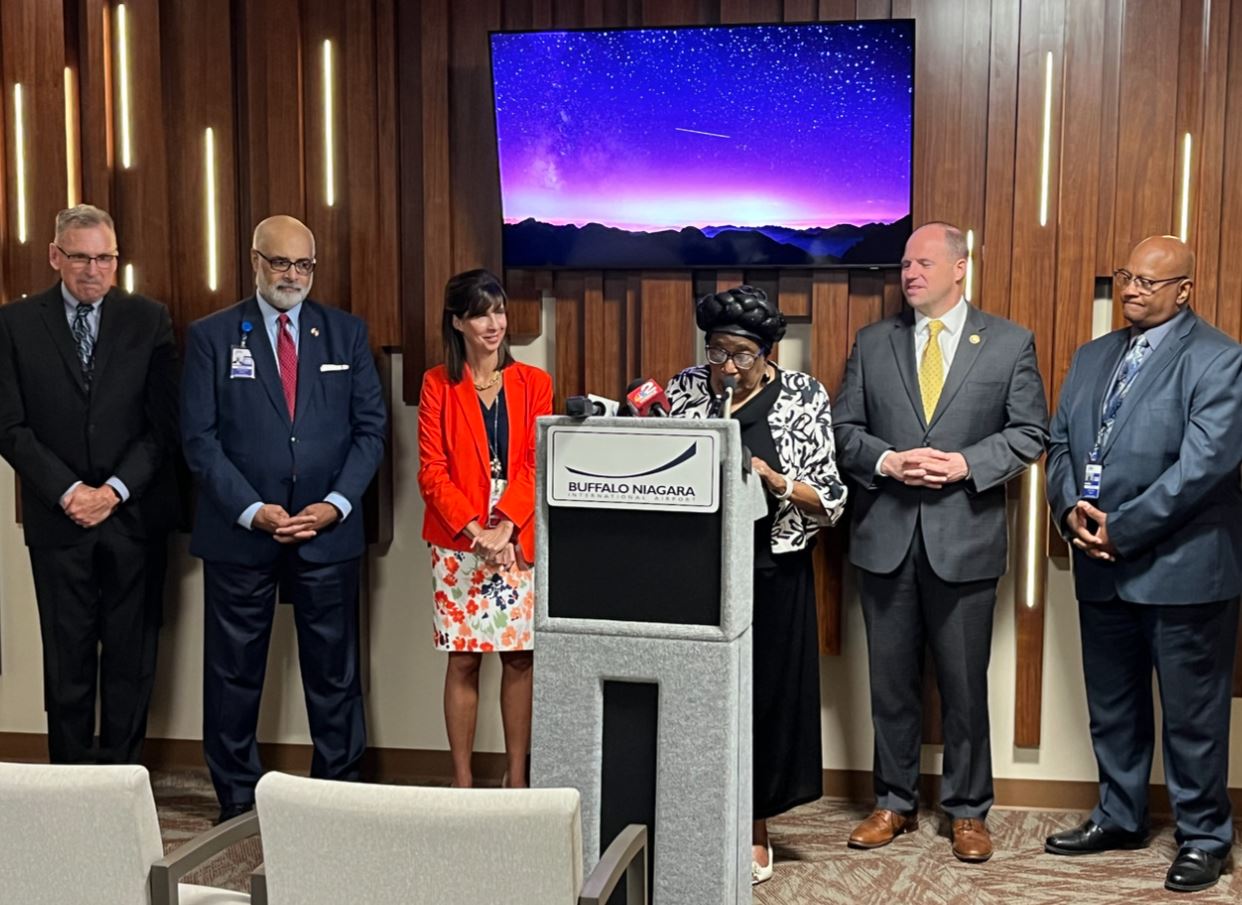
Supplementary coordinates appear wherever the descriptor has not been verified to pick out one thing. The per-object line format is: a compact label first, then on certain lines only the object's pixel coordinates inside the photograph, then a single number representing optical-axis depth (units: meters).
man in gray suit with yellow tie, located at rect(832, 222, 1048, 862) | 4.22
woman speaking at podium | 3.86
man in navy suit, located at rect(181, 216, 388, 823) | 4.44
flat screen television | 4.43
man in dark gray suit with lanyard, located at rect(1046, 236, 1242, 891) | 3.95
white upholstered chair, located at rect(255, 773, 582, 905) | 1.95
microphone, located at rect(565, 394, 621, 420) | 2.72
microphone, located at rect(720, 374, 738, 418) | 2.88
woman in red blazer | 4.25
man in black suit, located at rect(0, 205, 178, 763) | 4.54
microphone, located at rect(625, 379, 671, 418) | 2.84
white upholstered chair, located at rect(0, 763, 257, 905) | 2.08
